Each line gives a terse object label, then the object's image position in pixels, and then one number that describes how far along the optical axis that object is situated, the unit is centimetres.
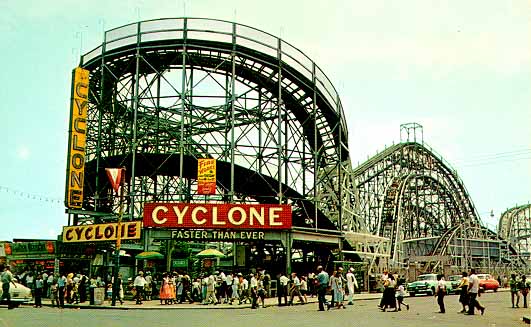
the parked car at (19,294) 2680
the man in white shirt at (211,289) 3090
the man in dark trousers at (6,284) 2286
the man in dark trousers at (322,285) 2502
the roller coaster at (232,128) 3984
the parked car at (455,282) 4511
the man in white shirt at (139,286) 3081
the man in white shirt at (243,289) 3130
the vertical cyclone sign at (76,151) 3731
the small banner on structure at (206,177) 3656
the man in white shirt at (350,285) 2877
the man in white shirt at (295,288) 3027
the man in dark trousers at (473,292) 2288
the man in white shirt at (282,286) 2956
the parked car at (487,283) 4653
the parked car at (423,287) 4181
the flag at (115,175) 3338
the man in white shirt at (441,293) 2394
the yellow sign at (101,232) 3391
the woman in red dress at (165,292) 3062
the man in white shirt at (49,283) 3366
